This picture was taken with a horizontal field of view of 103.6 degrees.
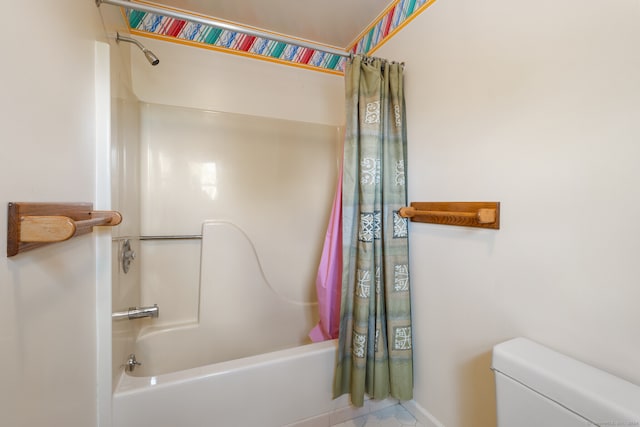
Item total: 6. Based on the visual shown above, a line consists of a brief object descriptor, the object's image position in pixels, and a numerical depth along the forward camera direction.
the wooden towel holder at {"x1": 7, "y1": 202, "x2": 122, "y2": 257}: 0.47
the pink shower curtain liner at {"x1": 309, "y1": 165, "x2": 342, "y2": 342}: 1.39
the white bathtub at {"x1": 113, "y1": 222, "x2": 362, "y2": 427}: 1.04
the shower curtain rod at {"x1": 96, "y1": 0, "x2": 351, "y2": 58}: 0.96
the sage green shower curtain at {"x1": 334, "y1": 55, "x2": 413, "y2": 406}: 1.23
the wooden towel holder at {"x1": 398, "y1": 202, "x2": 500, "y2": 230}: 0.95
